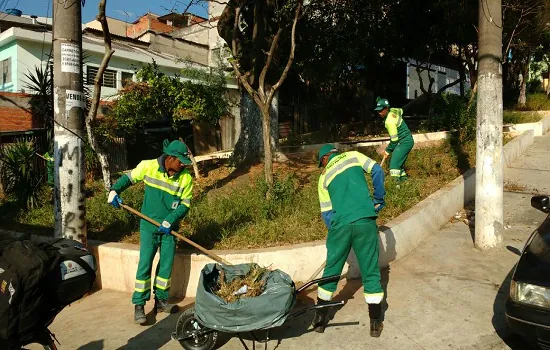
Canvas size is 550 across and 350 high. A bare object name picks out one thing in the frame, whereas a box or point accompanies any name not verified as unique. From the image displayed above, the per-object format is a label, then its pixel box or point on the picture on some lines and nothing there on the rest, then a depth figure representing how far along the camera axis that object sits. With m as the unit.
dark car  3.11
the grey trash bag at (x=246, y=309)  3.26
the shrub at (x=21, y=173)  7.86
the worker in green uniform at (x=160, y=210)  4.47
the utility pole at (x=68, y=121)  5.14
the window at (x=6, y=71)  17.50
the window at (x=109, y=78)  19.28
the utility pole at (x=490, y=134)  5.48
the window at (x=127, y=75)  19.80
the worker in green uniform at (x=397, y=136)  7.52
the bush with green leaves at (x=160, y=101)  9.09
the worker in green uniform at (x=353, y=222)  3.85
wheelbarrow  3.64
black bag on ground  2.57
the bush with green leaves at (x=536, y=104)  19.19
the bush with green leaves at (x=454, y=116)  11.20
